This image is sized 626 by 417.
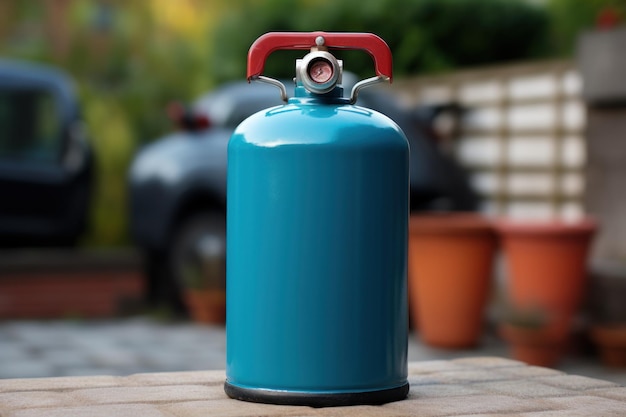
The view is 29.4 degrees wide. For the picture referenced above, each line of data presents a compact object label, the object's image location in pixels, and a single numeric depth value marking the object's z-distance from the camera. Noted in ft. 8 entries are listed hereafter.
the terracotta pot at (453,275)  22.50
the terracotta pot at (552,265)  21.50
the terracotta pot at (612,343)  20.97
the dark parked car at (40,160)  31.78
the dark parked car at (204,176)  25.63
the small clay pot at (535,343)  21.18
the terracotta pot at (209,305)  26.35
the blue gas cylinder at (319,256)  9.33
